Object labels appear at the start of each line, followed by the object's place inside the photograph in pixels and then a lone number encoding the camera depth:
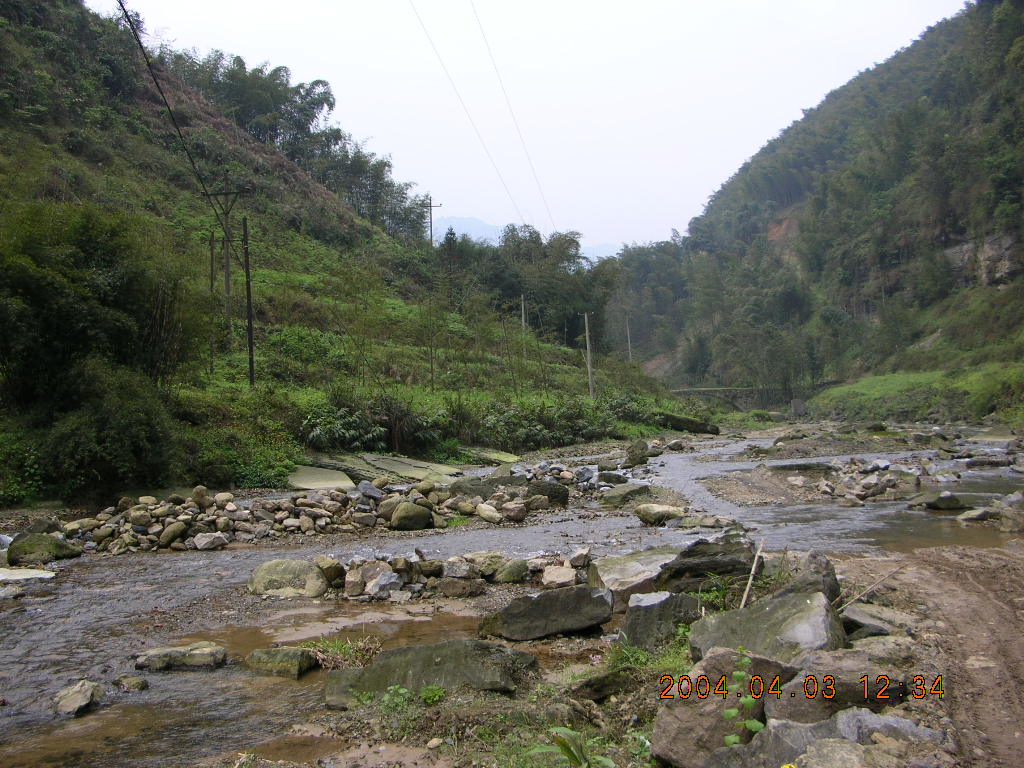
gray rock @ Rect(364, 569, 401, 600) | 7.35
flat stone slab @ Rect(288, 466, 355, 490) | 15.43
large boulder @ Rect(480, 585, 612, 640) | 5.85
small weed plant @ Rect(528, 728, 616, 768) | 3.12
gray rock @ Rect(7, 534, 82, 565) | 8.91
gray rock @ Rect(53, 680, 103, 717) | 4.49
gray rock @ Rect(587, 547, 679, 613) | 6.66
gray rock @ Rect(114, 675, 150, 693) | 4.90
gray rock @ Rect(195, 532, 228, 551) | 10.27
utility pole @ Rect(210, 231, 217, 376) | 21.42
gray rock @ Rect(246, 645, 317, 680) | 5.17
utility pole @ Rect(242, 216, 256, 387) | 20.78
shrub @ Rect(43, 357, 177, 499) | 12.38
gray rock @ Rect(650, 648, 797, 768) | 3.27
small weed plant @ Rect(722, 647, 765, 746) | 3.27
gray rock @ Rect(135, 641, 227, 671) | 5.30
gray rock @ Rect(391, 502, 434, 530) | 11.68
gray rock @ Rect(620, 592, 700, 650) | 5.19
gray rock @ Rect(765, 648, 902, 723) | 3.38
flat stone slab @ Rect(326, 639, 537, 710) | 4.48
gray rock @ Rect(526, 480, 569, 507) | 13.91
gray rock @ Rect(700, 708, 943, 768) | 2.98
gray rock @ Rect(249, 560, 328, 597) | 7.60
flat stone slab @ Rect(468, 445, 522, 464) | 22.95
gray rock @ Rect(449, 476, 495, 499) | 13.63
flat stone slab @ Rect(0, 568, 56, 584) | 8.04
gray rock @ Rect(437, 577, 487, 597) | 7.42
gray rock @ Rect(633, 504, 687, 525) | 11.22
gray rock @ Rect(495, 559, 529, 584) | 7.88
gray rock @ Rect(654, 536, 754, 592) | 6.24
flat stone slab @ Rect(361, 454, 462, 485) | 17.61
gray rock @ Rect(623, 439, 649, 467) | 21.38
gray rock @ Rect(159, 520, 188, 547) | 10.34
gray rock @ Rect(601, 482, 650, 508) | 13.65
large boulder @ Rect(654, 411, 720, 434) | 37.22
